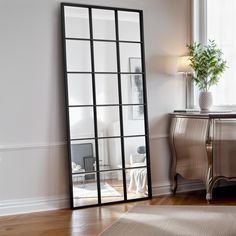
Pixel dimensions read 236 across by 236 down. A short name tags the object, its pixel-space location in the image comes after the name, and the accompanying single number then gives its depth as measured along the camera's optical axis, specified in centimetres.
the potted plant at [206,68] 362
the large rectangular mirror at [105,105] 338
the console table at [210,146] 328
